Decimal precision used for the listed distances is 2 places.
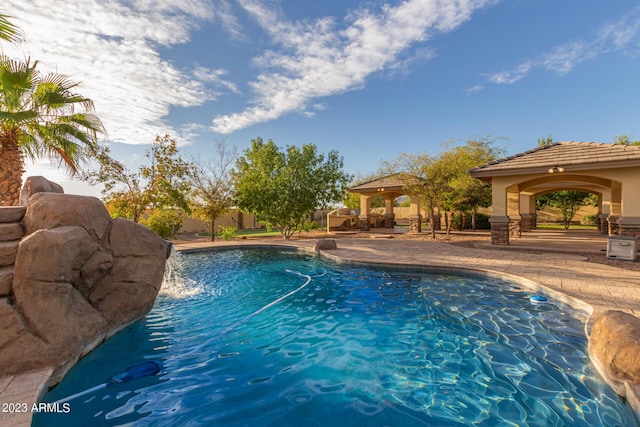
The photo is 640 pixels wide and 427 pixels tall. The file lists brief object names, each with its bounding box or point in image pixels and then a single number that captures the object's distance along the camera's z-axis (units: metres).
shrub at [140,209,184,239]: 16.33
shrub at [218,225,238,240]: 19.48
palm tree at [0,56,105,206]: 7.72
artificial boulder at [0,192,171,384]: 3.46
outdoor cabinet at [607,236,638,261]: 9.41
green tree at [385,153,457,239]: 15.95
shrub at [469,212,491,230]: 23.52
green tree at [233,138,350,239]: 18.41
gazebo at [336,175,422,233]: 21.00
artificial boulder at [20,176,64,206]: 5.57
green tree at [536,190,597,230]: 25.44
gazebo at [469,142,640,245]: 10.46
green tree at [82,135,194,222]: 16.42
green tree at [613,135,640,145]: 30.15
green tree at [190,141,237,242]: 18.92
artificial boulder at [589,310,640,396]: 3.17
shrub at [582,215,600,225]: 26.88
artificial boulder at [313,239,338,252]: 13.61
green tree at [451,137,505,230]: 17.27
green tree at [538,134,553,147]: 33.60
